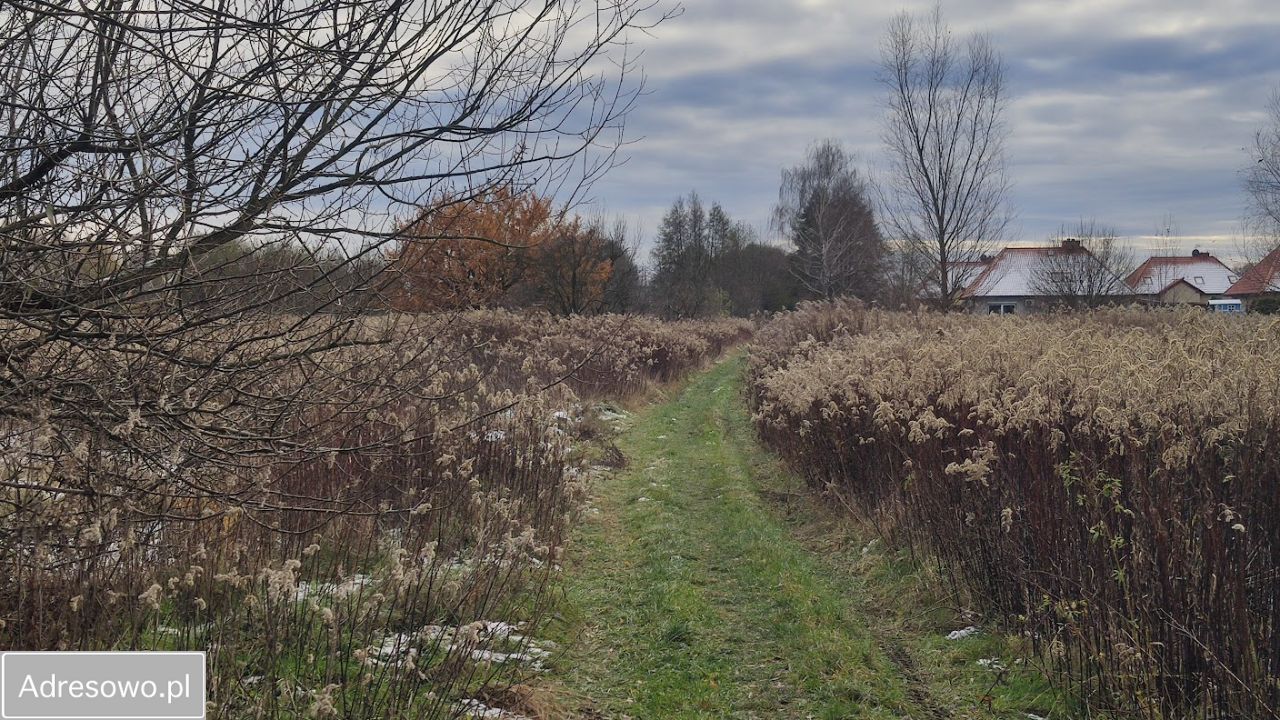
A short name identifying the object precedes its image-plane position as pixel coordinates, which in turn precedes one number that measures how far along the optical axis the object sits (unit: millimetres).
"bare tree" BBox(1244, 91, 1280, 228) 25078
